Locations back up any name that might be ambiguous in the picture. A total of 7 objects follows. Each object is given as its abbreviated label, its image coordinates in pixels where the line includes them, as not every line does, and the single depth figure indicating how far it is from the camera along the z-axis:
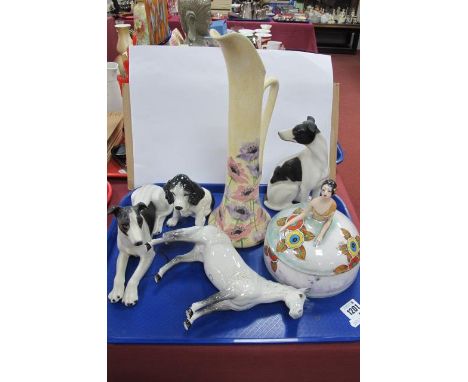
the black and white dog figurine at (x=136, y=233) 0.62
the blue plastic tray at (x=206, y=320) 0.58
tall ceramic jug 0.59
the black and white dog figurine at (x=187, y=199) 0.71
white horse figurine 0.60
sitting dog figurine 0.74
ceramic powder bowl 0.61
